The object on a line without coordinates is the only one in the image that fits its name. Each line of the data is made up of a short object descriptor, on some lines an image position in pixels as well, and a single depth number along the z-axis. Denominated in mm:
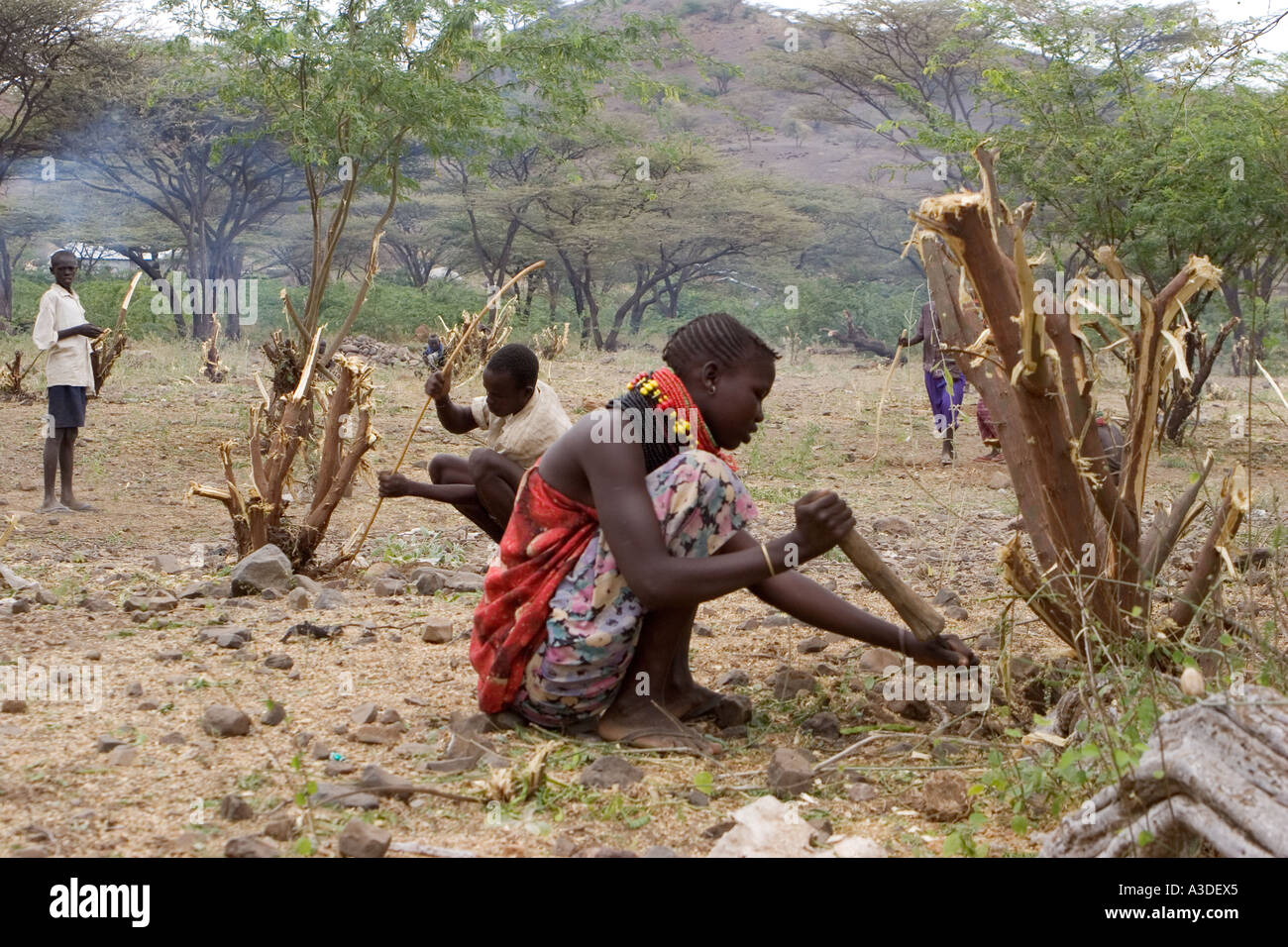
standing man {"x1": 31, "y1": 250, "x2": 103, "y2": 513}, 6695
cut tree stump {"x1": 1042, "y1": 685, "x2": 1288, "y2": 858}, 1769
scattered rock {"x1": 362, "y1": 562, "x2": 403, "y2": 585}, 5023
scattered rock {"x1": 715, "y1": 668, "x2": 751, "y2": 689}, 3402
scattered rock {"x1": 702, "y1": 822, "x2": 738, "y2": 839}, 2331
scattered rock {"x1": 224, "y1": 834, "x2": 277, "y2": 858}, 2117
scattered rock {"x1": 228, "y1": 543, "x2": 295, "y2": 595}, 4535
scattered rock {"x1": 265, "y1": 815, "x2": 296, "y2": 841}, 2242
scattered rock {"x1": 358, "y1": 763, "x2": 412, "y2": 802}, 2457
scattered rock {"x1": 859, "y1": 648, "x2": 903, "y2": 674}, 3439
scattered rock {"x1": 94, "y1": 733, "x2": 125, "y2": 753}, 2768
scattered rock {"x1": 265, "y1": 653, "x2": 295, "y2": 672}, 3508
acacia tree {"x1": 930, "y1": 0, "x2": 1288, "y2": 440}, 9852
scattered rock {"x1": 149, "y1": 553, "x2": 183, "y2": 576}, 5148
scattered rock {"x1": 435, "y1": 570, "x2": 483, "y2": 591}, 4725
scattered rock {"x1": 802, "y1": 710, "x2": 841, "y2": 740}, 2975
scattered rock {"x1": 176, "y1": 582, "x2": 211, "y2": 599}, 4504
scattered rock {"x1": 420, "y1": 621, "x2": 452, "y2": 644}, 3859
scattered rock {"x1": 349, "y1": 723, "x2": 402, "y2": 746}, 2889
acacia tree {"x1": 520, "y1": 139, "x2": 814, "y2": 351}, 22234
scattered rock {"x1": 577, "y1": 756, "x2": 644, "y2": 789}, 2574
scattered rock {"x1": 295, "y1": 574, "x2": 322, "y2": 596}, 4625
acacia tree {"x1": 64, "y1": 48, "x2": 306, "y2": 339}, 19078
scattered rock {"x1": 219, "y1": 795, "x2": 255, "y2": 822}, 2346
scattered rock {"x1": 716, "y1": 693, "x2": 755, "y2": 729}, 3039
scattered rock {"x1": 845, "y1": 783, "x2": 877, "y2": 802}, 2529
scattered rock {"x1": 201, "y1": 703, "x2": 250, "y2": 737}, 2873
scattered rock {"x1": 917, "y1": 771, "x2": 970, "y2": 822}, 2418
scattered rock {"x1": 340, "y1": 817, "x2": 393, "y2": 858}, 2117
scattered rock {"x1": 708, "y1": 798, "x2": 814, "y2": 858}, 2176
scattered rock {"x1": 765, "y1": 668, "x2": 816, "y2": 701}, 3289
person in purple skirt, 8404
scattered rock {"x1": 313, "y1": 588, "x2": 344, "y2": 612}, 4332
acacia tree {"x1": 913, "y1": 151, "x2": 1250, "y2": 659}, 2631
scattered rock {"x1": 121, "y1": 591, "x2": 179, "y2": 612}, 4195
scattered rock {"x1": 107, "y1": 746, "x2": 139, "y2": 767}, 2687
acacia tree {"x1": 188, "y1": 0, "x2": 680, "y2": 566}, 8750
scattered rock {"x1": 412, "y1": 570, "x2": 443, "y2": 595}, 4688
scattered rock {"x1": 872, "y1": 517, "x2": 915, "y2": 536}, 6145
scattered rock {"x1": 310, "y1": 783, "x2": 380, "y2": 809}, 2416
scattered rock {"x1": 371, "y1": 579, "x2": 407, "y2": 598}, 4648
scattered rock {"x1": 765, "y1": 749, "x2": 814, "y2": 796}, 2537
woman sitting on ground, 2586
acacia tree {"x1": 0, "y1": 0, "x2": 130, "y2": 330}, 13836
